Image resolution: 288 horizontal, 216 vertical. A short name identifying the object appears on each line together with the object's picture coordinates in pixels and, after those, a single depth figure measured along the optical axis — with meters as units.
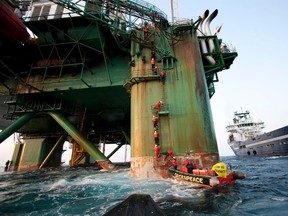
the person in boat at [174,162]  12.59
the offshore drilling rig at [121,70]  13.98
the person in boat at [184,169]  11.43
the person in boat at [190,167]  11.29
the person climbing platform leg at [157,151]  13.29
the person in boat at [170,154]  13.29
